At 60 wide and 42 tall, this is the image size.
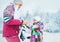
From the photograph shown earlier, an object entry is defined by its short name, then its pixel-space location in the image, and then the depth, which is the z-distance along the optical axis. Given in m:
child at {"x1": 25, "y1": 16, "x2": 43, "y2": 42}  4.44
